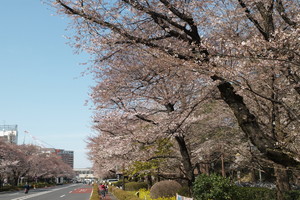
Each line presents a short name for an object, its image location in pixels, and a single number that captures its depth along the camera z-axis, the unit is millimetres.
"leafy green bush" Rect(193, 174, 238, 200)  8914
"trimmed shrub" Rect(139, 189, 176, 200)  17136
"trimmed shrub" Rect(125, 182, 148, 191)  27744
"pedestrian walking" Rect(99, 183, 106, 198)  25483
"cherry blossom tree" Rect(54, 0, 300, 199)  5445
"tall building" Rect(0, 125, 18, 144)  124125
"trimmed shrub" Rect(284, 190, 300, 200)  9848
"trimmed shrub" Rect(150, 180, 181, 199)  15695
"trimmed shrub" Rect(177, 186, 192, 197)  13238
